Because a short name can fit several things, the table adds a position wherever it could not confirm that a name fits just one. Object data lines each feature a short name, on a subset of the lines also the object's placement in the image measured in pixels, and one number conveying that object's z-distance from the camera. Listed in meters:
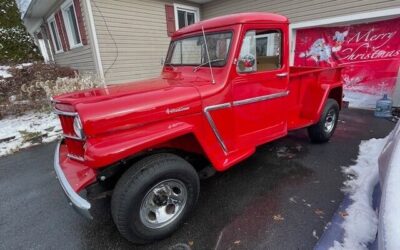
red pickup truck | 1.93
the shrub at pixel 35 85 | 6.82
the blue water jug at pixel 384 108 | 5.66
